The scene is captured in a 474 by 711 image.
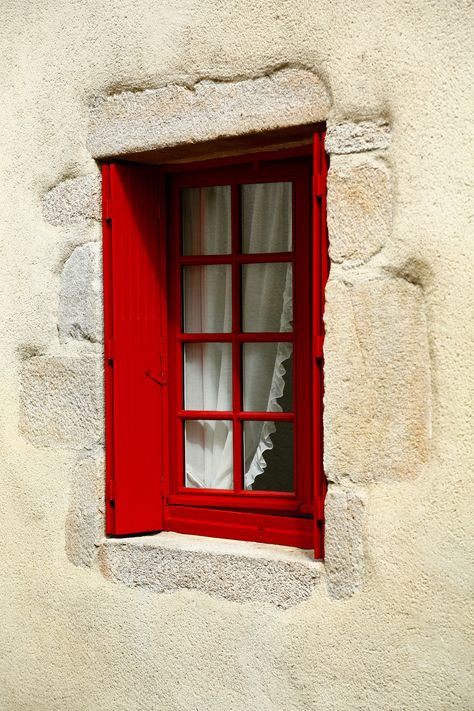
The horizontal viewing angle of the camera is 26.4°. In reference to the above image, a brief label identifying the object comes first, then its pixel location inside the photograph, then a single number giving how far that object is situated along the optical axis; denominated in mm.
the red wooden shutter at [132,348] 3725
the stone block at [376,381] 3039
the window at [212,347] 3564
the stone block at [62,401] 3746
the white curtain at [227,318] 3646
